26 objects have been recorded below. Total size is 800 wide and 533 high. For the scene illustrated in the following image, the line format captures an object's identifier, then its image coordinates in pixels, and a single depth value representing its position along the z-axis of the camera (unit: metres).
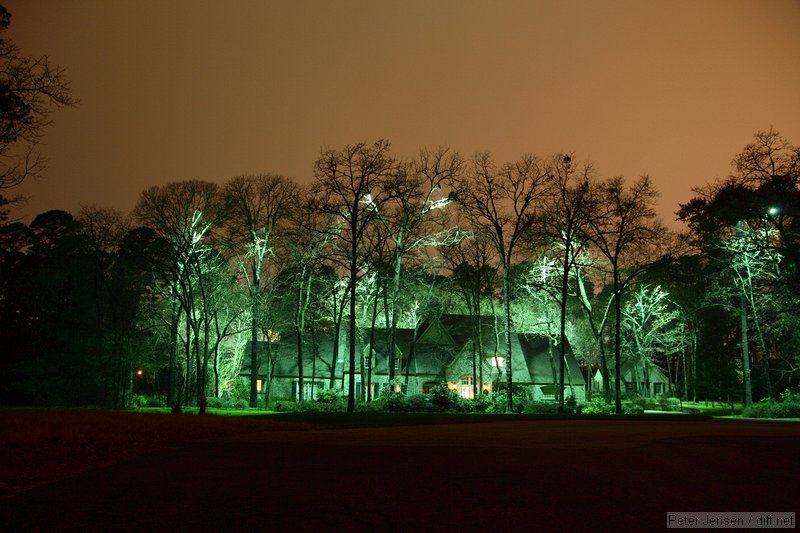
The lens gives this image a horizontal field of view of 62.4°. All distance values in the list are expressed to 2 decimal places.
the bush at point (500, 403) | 37.66
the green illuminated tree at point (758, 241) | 34.25
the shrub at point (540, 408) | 38.41
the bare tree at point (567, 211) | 40.31
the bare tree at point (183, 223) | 44.00
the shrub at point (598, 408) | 39.88
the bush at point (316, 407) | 36.78
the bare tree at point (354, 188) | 36.66
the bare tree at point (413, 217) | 39.42
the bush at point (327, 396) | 42.34
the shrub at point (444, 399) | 35.62
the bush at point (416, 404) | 34.38
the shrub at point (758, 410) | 37.91
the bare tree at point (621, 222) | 41.38
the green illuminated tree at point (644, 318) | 55.44
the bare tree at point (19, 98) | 19.81
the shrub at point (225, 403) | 45.67
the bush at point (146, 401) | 54.29
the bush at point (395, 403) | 34.31
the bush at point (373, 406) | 34.66
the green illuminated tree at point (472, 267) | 55.16
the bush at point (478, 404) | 37.03
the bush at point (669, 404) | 52.00
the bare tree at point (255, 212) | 45.50
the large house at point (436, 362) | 65.88
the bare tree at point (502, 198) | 39.88
